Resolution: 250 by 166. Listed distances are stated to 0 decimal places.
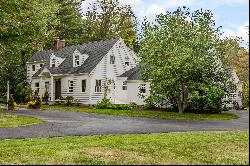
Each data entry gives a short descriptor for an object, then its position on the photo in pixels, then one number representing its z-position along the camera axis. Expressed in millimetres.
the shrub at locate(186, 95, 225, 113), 24207
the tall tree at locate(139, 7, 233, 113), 22080
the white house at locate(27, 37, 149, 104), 30975
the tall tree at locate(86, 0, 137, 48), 47196
